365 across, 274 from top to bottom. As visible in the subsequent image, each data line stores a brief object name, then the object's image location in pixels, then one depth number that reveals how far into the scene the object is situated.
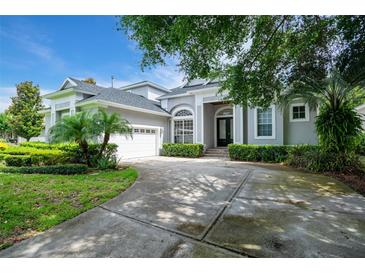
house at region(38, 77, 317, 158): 12.04
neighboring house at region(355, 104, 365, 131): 13.40
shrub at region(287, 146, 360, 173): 7.14
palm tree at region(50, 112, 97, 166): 7.68
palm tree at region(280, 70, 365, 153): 7.26
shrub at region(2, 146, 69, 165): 8.35
